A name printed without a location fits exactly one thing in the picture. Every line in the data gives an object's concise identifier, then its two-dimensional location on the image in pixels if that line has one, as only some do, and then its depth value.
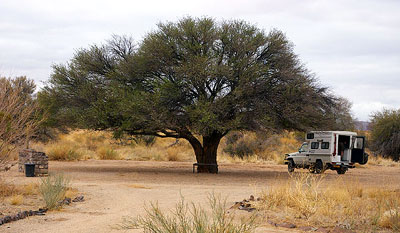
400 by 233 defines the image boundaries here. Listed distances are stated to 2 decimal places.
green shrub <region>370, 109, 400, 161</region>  45.22
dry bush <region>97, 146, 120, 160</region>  39.31
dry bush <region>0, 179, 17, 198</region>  14.51
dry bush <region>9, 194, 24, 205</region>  13.16
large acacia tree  23.25
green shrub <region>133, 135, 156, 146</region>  50.78
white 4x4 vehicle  28.55
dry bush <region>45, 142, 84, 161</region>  35.12
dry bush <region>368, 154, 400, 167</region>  40.74
